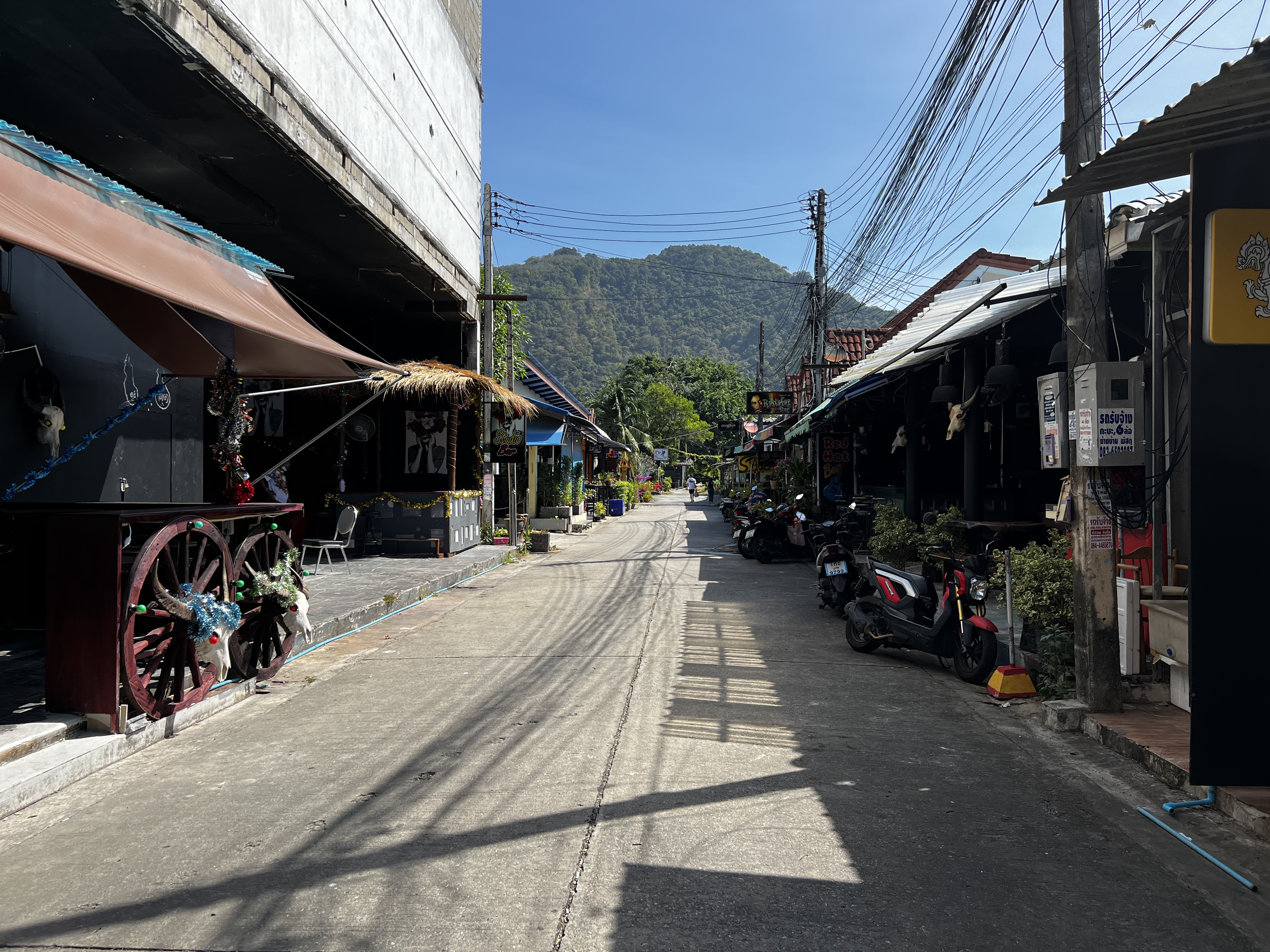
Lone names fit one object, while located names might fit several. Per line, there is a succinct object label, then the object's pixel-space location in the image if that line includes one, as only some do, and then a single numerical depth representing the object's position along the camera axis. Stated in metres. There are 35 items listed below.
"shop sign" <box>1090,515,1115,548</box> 5.30
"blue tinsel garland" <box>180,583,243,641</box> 5.14
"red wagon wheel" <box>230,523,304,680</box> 6.08
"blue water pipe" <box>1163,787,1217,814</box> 3.91
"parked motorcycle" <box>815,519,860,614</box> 9.30
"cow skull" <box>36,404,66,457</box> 6.69
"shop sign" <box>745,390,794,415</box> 25.34
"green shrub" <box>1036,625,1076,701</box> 5.80
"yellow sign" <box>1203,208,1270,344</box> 3.49
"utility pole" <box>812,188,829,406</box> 18.89
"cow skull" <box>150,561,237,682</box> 4.98
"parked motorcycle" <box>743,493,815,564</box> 15.85
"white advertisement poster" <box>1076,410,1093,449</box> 5.18
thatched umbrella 13.88
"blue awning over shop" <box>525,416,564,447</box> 20.83
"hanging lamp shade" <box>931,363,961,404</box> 10.83
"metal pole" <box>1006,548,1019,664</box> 6.25
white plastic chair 12.52
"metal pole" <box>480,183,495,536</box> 16.88
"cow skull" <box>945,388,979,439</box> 10.39
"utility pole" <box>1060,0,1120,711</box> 5.27
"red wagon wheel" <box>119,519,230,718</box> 4.73
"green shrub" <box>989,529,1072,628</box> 6.14
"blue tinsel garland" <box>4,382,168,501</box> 5.82
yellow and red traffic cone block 6.01
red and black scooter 6.52
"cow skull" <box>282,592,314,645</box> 6.34
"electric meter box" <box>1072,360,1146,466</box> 5.10
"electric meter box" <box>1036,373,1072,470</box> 5.63
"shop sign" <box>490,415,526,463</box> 16.56
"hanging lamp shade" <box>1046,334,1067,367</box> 7.36
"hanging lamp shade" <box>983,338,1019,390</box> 9.16
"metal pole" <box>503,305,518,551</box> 17.44
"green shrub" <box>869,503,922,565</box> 12.10
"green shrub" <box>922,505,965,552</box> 10.77
